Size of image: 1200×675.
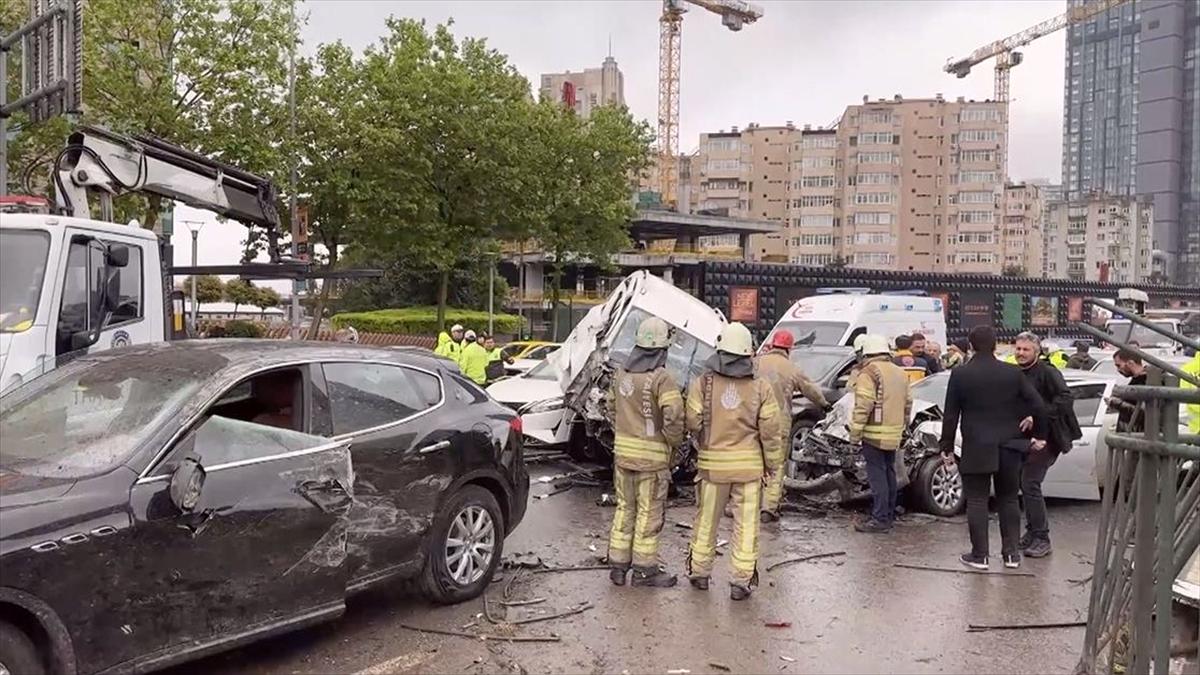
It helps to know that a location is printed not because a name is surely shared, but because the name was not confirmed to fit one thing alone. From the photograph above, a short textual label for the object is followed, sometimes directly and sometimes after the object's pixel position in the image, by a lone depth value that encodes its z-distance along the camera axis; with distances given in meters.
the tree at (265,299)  50.28
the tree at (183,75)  17.03
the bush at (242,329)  27.25
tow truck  6.56
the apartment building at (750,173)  119.31
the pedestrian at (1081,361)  15.33
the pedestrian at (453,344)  13.57
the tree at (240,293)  48.34
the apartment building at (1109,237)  129.62
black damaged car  3.72
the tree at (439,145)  24.50
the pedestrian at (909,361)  12.19
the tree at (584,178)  30.20
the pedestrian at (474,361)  13.28
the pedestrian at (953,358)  13.58
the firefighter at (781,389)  8.55
